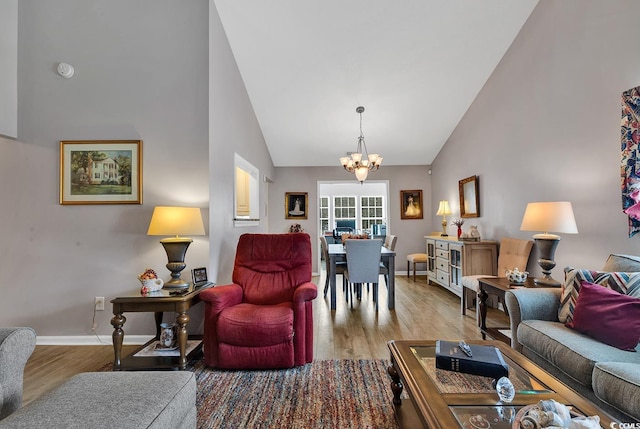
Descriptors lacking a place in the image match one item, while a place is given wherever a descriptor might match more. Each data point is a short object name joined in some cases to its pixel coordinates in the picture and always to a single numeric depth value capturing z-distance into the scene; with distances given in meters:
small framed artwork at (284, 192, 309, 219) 6.39
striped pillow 1.80
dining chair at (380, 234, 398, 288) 4.02
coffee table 1.09
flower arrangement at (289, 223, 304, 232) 6.33
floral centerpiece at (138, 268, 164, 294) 2.40
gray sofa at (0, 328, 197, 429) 1.01
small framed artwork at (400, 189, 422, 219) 6.35
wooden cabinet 3.88
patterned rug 1.72
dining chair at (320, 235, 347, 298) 4.18
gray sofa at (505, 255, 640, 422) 1.32
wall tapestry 2.09
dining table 3.85
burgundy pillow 1.64
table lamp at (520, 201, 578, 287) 2.37
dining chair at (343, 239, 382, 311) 3.75
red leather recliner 2.23
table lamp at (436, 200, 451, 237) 5.27
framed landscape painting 2.87
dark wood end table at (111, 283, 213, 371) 2.26
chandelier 4.08
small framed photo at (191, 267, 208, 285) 2.62
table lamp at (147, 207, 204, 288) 2.49
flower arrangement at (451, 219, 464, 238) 4.47
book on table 1.36
